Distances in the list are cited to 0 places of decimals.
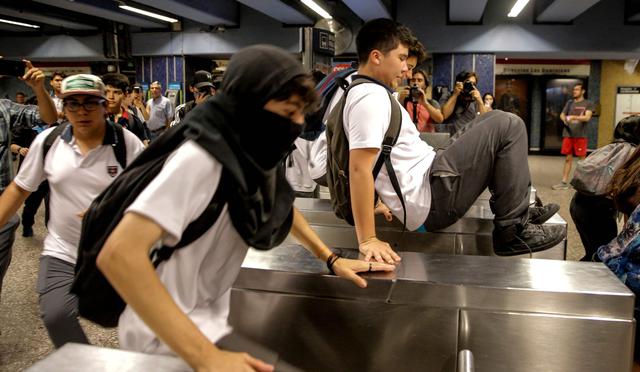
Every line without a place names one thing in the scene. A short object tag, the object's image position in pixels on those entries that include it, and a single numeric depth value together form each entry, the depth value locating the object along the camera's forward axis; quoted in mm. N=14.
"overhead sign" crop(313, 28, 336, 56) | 4058
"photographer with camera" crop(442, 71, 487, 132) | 5617
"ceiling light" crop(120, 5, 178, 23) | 10136
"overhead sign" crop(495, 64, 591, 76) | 14320
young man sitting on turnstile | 2248
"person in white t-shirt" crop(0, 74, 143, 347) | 1972
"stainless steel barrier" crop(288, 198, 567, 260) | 2676
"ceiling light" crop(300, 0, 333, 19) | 9133
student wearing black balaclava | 914
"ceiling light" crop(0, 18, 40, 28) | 11600
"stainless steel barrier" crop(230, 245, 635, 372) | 1469
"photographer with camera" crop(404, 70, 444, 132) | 5615
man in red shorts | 8844
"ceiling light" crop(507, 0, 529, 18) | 9110
